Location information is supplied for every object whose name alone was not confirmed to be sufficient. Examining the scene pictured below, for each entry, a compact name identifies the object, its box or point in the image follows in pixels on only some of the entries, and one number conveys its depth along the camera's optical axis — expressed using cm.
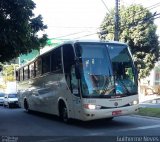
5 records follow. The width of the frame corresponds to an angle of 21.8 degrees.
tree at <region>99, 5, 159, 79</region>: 4028
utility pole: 2445
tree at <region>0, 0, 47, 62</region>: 1912
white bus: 1552
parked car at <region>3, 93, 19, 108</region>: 3894
